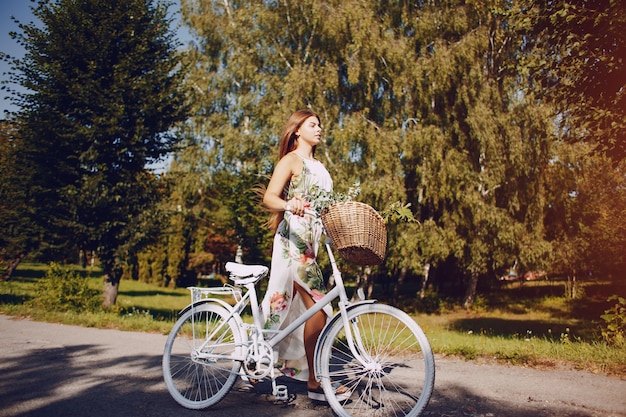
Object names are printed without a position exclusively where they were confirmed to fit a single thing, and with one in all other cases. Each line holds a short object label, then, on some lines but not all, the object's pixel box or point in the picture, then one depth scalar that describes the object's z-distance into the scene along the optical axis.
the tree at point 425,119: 18.70
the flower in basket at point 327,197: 3.38
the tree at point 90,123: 10.77
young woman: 3.86
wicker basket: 3.16
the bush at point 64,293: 10.22
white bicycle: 3.17
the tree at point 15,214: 10.85
